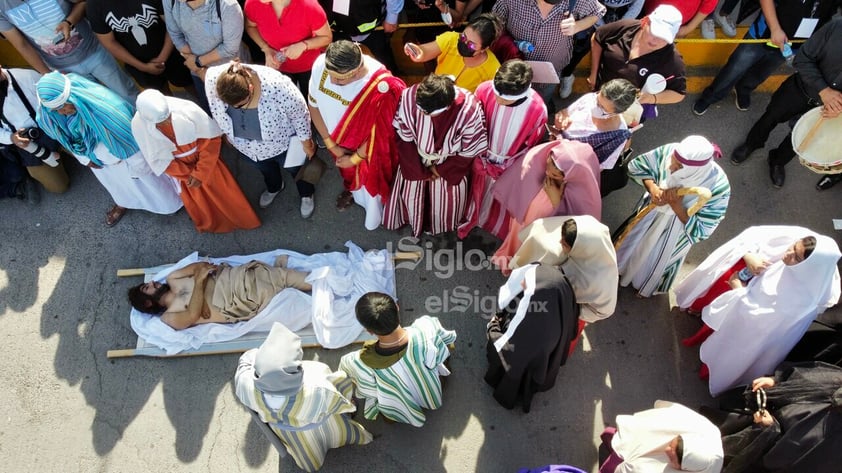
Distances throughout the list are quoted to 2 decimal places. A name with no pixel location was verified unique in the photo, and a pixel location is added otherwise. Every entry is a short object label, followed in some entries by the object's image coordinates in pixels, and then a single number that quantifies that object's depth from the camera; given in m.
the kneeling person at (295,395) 3.08
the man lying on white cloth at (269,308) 4.43
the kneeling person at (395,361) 3.24
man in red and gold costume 3.78
